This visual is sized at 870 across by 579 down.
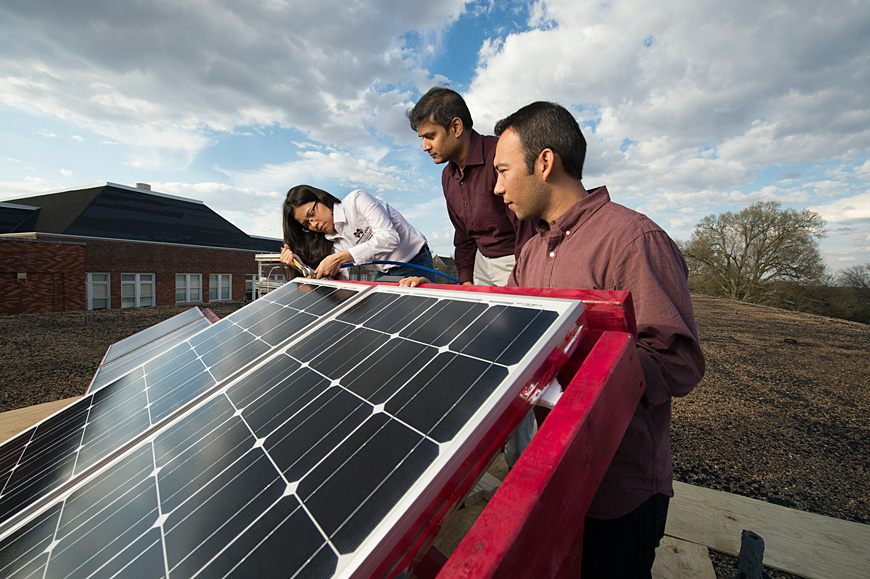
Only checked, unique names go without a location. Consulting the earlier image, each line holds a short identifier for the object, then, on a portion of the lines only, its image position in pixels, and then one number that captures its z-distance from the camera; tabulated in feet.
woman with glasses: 11.84
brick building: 73.20
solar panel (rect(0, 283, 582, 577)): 2.65
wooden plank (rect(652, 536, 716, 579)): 7.79
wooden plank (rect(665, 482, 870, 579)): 8.26
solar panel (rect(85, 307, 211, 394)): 11.12
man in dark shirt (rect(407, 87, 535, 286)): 10.14
